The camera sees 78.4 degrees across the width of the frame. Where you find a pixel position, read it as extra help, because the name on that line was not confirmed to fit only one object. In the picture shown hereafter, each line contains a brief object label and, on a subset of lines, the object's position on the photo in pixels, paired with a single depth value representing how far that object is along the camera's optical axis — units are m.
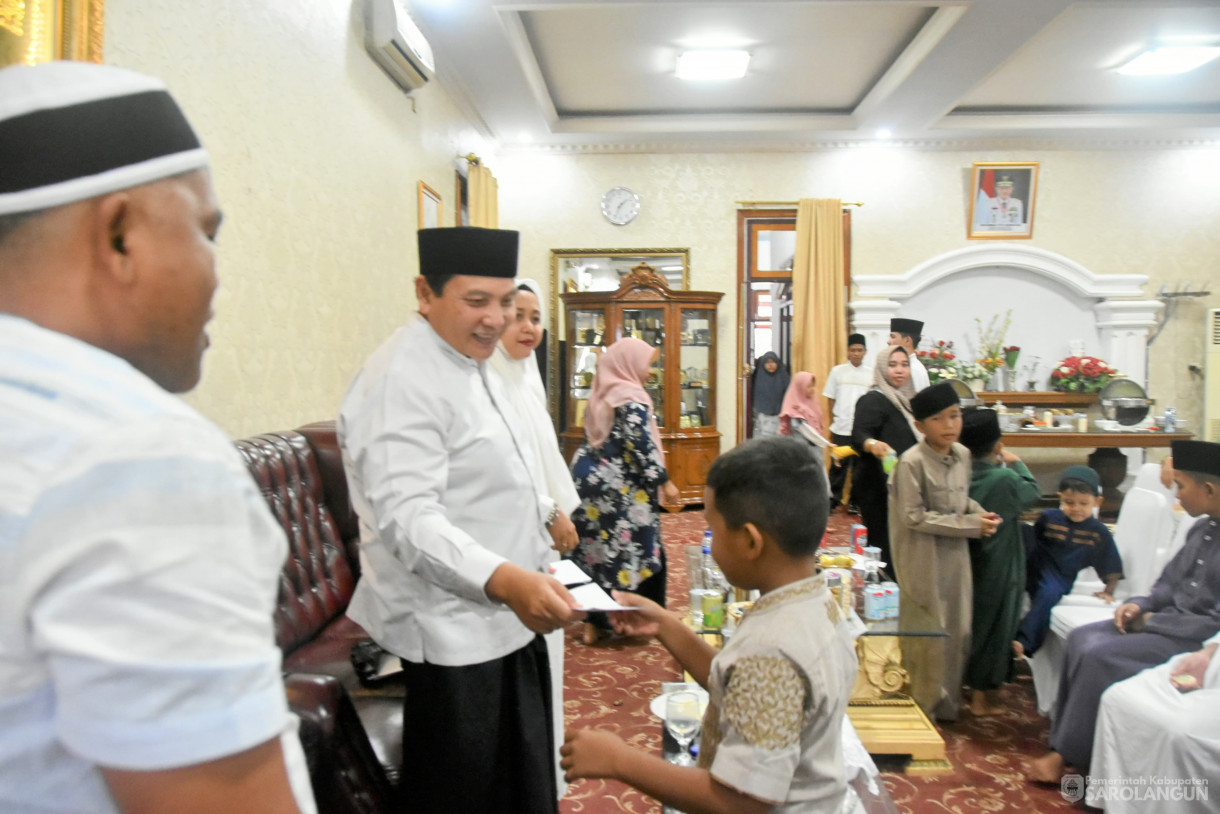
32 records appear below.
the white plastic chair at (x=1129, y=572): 2.80
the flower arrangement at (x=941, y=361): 6.68
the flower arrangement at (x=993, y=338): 7.09
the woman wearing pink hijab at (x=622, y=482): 3.55
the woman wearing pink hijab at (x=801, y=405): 6.32
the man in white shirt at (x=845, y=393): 6.49
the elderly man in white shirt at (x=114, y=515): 0.39
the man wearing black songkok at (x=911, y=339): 4.84
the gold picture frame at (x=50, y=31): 1.57
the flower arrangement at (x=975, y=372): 6.89
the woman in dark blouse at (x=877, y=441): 3.93
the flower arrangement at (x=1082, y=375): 6.81
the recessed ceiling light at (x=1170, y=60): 5.42
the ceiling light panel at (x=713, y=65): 5.41
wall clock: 7.34
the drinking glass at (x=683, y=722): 1.83
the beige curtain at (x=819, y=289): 7.11
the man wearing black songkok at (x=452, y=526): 1.37
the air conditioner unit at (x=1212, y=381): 7.02
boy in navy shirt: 2.92
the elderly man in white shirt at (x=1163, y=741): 1.96
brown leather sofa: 1.38
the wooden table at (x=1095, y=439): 6.22
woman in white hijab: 2.75
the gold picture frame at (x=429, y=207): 4.78
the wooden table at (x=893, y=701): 2.55
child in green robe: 2.91
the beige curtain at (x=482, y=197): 5.74
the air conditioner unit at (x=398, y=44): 3.75
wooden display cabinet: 6.89
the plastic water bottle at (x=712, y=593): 2.66
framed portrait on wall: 7.12
